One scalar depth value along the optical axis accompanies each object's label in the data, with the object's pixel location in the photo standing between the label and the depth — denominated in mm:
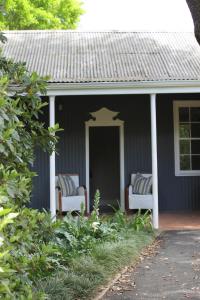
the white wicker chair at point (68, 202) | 11203
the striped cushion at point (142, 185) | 11656
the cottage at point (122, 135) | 12320
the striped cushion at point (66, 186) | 11477
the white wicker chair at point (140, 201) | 11273
